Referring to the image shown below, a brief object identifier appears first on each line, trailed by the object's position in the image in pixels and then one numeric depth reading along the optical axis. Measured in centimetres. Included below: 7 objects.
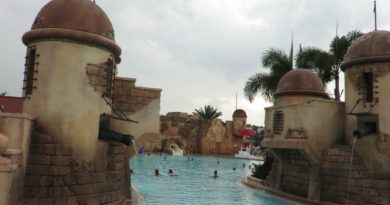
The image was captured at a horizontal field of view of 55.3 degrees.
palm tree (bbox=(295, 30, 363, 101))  2181
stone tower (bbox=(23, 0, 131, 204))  906
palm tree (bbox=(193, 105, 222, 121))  6512
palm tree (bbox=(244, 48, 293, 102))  2453
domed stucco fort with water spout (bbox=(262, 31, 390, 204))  1270
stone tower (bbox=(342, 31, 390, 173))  1266
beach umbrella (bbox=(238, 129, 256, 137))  5700
